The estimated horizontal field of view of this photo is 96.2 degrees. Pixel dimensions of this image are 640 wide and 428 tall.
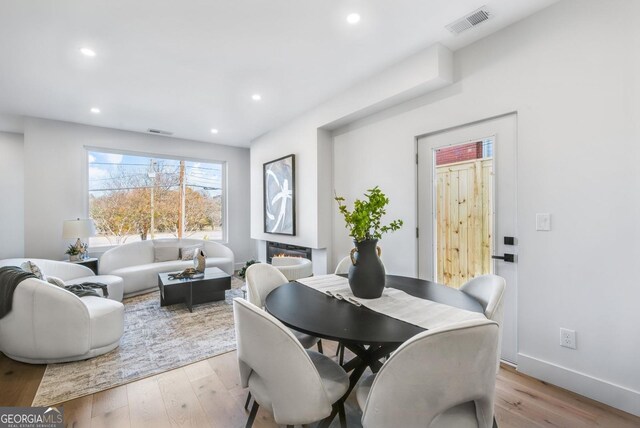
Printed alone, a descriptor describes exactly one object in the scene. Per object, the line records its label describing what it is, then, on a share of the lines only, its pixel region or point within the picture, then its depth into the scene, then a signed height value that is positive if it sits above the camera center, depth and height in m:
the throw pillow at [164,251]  4.90 -0.61
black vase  1.68 -0.34
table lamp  4.00 -0.17
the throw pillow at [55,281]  2.70 -0.61
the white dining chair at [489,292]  1.50 -0.47
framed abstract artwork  4.45 +0.32
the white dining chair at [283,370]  1.11 -0.61
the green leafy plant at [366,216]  1.71 -0.01
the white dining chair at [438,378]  0.90 -0.54
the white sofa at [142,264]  4.23 -0.78
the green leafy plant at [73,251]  4.13 -0.49
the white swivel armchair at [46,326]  2.30 -0.89
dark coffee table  3.64 -0.95
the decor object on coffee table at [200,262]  3.99 -0.65
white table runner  1.34 -0.49
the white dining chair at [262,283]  1.89 -0.48
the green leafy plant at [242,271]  5.20 -1.03
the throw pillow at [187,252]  4.95 -0.63
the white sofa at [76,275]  3.55 -0.77
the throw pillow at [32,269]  2.66 -0.50
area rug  2.11 -1.23
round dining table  1.20 -0.50
